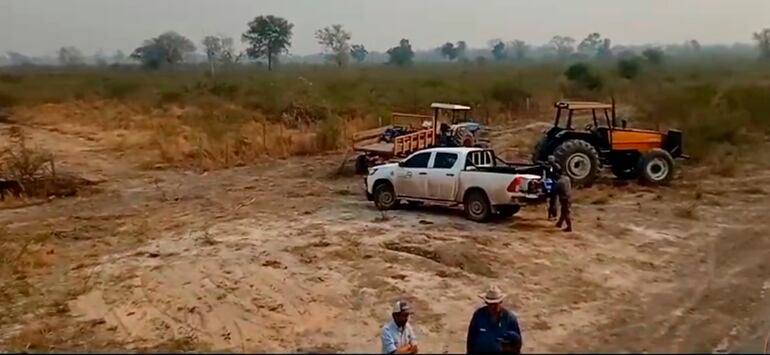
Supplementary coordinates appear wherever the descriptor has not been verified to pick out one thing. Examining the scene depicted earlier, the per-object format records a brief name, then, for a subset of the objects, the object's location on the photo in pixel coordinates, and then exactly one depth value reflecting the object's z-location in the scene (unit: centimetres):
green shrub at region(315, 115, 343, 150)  3005
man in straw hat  662
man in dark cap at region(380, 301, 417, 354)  734
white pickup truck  1627
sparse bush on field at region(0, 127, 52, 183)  2264
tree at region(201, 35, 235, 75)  8191
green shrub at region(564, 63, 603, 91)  4750
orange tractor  2028
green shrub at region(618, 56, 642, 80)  4351
